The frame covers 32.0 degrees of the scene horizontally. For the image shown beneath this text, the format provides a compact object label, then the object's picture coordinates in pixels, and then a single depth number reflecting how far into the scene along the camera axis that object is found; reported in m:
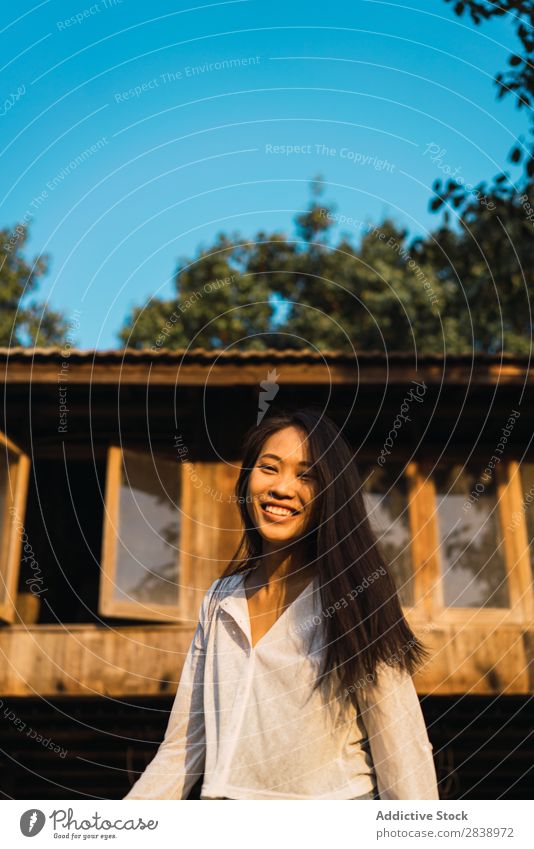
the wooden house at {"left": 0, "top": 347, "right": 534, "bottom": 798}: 10.43
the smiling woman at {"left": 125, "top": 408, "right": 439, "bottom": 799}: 2.47
